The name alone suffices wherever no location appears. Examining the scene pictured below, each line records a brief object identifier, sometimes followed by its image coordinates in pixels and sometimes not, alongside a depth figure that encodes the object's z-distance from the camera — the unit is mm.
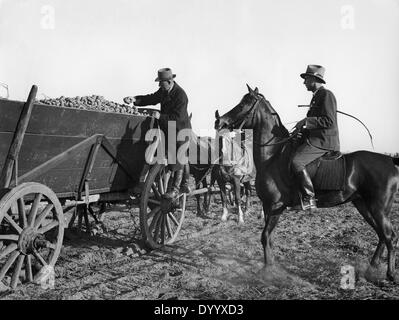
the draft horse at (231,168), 10039
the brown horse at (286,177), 5309
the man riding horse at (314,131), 5426
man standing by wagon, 6322
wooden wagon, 4074
